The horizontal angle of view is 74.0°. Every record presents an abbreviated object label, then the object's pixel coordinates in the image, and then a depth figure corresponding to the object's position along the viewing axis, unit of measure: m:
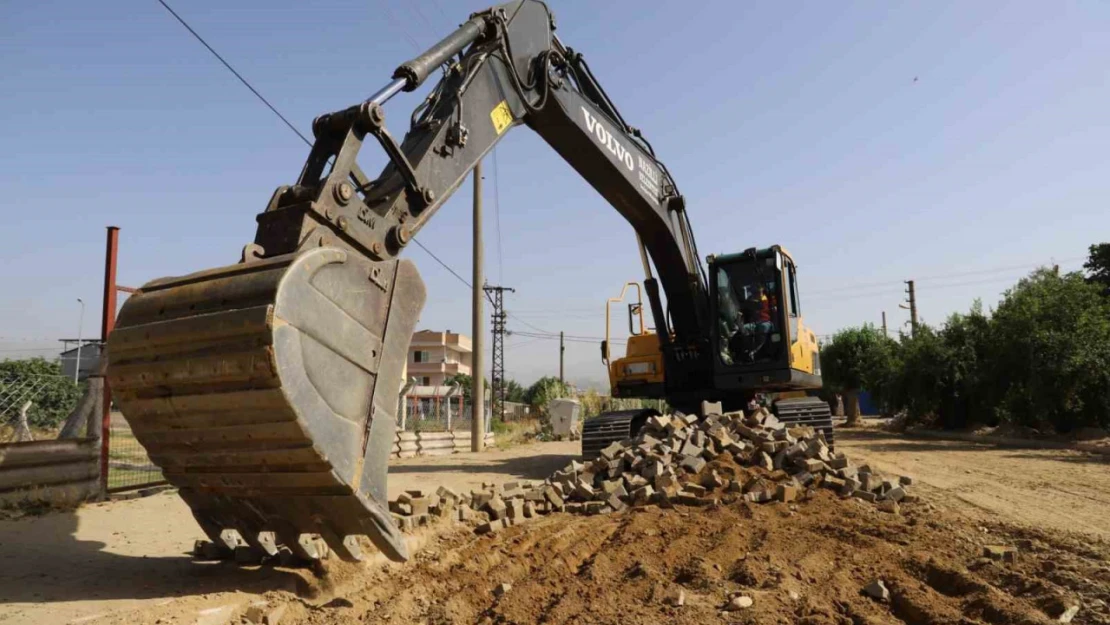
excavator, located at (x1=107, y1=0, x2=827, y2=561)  3.63
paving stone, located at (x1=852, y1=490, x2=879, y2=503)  7.29
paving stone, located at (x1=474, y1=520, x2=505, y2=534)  6.30
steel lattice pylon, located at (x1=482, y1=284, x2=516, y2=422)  52.00
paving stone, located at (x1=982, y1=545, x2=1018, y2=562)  4.98
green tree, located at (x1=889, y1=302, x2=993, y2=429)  23.28
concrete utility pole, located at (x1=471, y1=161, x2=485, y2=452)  18.23
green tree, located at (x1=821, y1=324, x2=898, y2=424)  31.61
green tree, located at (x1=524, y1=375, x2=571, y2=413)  34.46
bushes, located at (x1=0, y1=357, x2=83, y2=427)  9.46
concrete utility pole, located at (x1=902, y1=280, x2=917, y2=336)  46.87
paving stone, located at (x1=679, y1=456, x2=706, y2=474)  7.96
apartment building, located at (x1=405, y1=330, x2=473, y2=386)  65.56
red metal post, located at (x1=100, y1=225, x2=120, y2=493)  8.52
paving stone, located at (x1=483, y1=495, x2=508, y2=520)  6.64
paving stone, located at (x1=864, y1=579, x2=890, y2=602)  4.32
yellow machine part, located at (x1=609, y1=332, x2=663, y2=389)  11.11
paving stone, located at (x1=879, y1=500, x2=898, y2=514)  6.87
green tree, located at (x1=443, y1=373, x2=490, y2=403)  59.91
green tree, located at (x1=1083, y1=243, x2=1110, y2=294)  33.84
